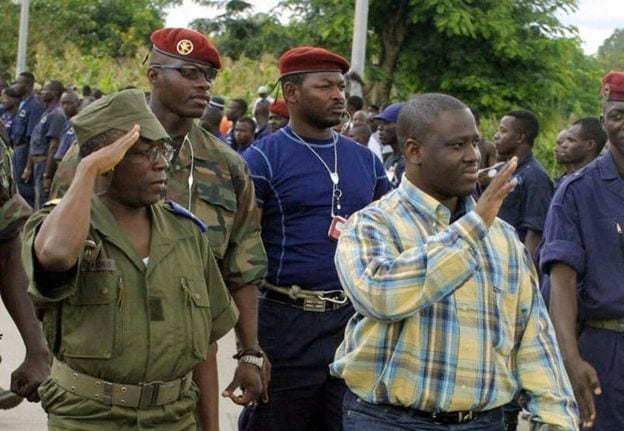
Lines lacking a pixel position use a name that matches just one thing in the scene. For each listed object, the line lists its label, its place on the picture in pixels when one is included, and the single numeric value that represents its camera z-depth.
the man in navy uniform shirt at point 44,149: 16.30
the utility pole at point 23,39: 30.10
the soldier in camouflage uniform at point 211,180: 4.96
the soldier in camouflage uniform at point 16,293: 4.48
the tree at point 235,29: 34.69
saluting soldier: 3.71
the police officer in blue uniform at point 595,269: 5.03
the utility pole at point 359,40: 15.36
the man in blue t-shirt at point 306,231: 5.39
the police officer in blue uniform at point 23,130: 17.98
